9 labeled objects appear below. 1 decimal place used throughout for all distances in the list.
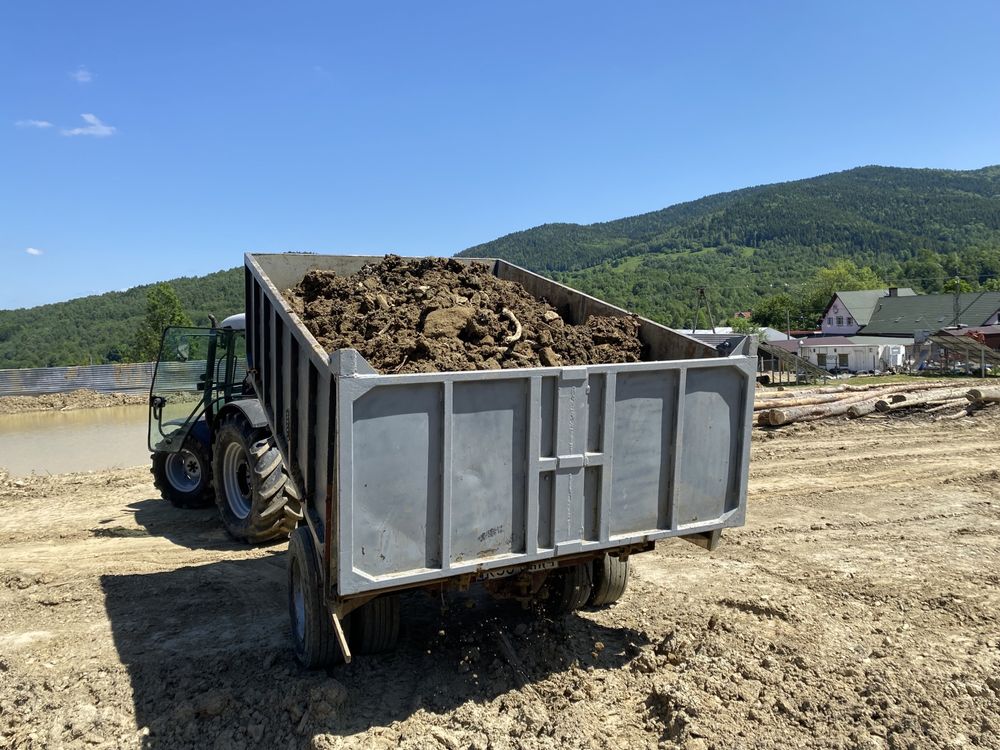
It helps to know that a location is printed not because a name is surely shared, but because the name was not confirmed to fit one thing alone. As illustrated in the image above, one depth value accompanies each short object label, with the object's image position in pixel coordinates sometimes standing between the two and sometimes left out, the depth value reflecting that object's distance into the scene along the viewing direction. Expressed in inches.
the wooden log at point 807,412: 538.3
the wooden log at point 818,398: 582.6
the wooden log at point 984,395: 583.2
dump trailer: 132.2
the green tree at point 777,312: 3075.8
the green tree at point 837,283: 3225.9
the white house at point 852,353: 1732.3
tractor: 264.2
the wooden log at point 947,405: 585.0
